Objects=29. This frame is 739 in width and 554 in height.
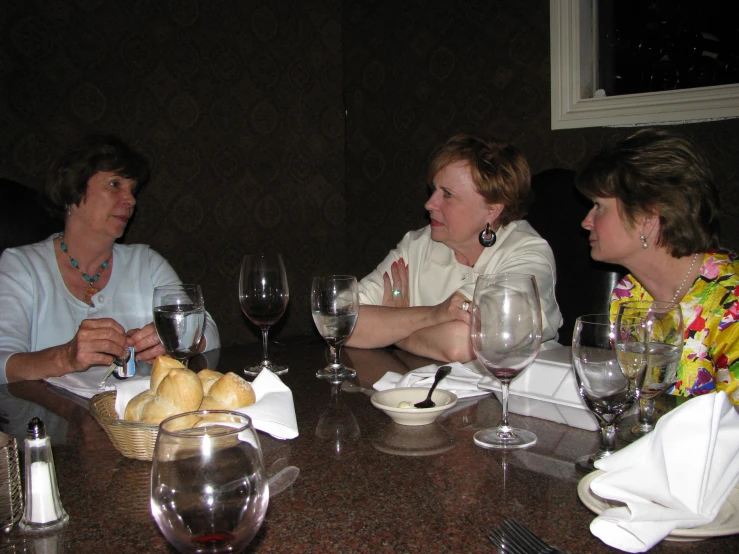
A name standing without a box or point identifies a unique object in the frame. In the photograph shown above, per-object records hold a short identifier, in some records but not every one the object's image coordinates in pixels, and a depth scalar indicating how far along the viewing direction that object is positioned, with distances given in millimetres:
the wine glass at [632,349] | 830
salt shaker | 735
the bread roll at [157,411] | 888
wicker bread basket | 871
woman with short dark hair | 2012
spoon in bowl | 1087
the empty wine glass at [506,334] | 960
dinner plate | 663
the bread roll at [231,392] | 960
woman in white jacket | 2160
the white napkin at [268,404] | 958
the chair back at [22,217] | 2227
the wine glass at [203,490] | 504
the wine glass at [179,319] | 1147
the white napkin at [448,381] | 1198
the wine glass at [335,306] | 1369
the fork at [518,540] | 661
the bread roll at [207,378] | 1008
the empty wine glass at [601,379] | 864
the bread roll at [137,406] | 919
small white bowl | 1027
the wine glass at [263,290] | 1464
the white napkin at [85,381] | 1278
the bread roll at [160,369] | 945
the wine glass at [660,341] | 926
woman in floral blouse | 1718
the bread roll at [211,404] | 949
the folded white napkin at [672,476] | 655
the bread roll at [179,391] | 897
